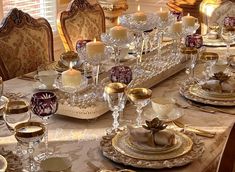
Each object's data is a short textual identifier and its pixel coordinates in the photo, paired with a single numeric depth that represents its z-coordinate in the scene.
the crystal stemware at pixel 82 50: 2.77
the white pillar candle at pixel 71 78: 2.52
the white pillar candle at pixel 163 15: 3.21
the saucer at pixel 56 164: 1.90
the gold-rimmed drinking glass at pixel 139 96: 2.29
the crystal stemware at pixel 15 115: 2.15
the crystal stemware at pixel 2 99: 2.50
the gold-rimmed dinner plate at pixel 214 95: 2.62
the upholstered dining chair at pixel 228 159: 1.95
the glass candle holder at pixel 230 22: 3.60
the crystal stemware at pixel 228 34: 3.29
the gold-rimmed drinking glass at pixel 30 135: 1.92
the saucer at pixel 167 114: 2.39
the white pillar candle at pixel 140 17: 3.13
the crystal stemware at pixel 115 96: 2.24
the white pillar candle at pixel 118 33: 2.98
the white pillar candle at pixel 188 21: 3.30
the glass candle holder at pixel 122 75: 2.49
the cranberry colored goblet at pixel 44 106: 2.14
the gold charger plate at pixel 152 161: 1.99
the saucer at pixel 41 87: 2.72
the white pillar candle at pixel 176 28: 3.21
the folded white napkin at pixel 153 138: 2.07
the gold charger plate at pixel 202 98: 2.58
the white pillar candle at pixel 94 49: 2.74
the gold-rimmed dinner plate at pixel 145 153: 2.04
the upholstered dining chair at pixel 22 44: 3.21
